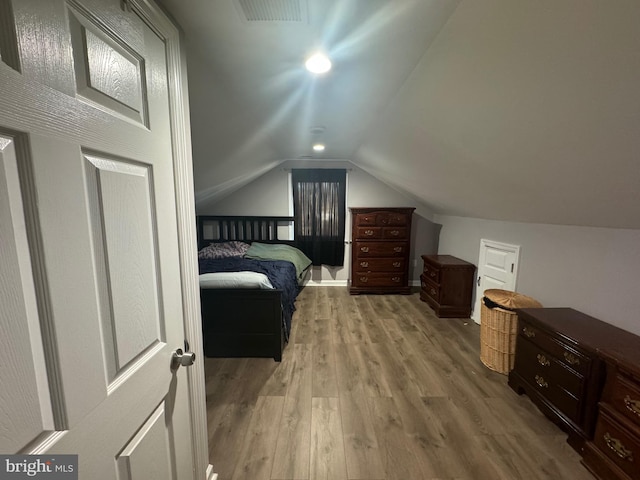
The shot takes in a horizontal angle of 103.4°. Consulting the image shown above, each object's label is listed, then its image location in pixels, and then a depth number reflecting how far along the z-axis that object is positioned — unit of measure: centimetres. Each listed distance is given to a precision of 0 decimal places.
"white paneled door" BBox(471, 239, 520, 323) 260
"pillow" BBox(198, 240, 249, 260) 384
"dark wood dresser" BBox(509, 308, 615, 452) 143
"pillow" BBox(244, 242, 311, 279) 376
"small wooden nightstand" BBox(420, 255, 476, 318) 325
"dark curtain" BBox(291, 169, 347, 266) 430
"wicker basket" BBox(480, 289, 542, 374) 210
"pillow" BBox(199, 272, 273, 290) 232
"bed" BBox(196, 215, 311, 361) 234
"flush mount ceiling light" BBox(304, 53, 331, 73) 127
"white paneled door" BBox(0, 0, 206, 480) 42
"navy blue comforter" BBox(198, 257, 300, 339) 266
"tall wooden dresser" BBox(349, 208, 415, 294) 393
